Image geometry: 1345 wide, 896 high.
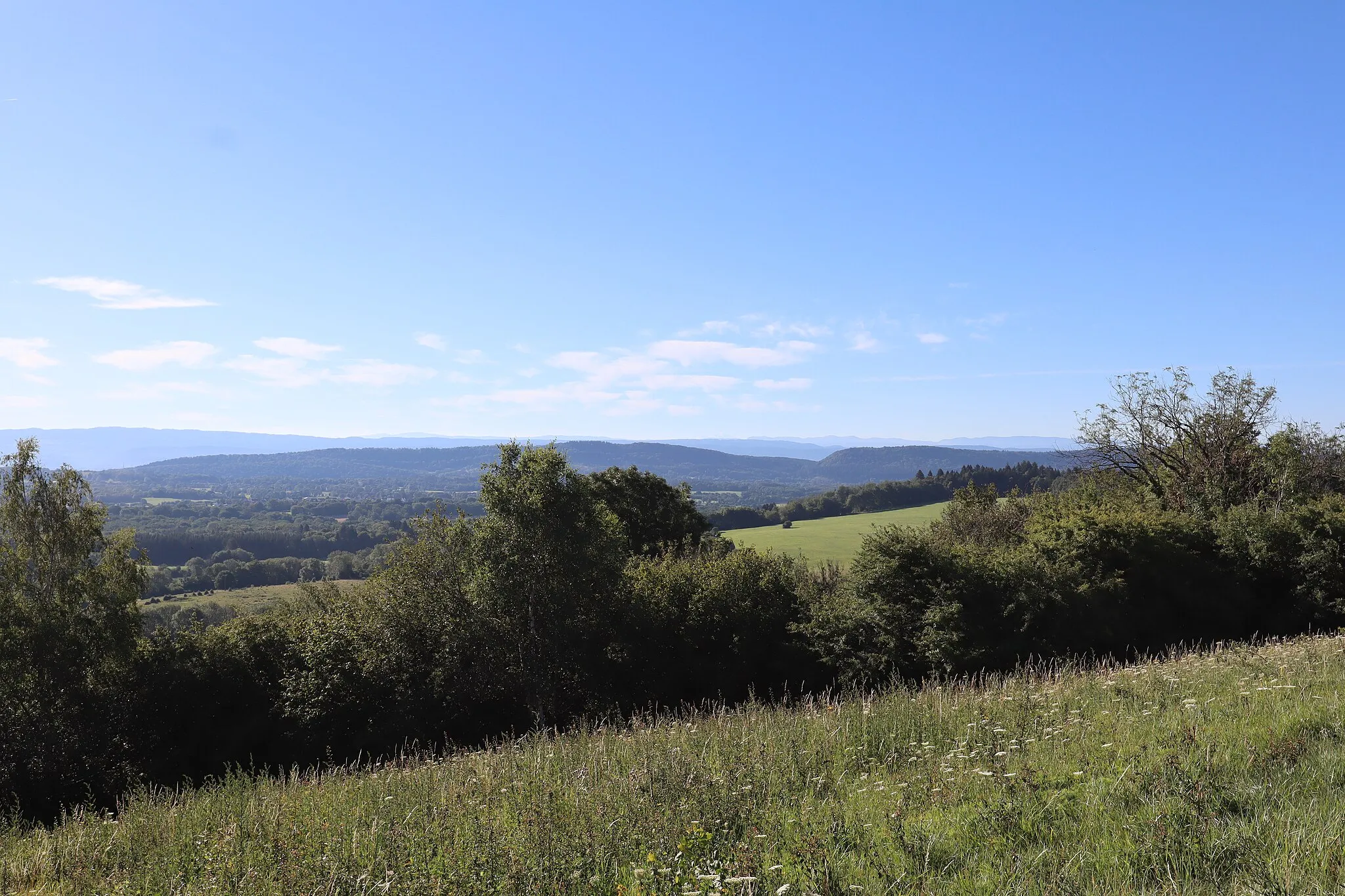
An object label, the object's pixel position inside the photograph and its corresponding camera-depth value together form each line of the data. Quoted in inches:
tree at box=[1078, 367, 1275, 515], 1291.8
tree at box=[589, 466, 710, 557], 1445.6
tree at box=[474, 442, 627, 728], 785.6
